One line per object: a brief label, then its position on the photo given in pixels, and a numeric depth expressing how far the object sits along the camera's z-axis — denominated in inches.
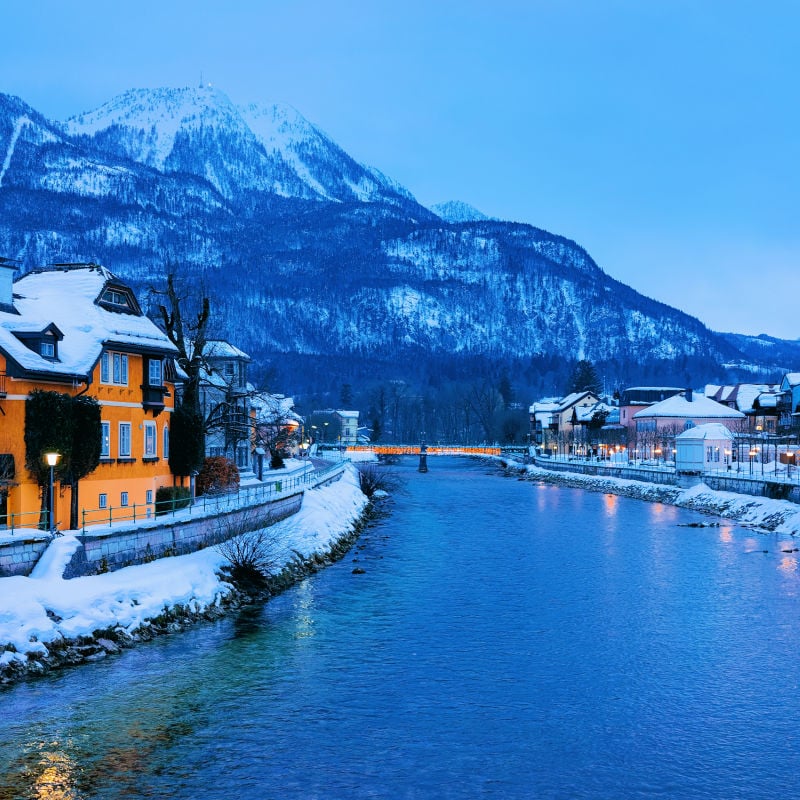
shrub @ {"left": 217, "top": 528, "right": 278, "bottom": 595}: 1508.4
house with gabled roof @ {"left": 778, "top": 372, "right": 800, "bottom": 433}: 4565.2
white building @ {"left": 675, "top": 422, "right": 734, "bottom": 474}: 3644.2
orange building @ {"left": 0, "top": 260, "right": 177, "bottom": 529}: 1380.4
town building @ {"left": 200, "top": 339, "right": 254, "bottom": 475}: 3016.2
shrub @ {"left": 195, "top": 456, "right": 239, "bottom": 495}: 2183.8
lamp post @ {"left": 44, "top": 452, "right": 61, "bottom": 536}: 1258.9
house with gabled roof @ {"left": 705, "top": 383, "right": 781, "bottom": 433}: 5251.0
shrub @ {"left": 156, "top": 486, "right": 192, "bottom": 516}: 1780.3
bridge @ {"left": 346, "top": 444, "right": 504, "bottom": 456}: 7116.1
